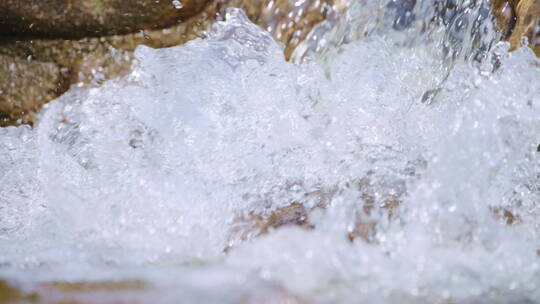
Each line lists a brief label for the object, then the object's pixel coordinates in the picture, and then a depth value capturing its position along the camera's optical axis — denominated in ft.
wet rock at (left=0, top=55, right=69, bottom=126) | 16.94
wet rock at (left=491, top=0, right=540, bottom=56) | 16.14
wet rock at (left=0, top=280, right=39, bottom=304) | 7.66
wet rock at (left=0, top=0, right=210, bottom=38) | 16.01
